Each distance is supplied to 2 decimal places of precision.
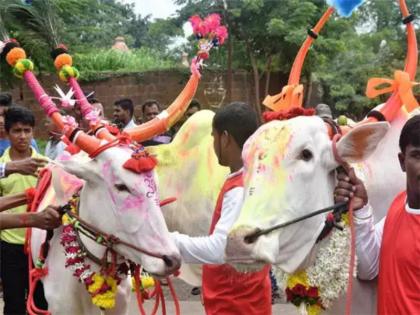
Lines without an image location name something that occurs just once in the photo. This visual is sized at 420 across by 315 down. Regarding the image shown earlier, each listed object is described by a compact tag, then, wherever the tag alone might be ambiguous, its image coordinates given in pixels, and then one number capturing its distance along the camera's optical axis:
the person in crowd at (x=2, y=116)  5.86
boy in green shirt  4.33
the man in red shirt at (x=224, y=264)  2.94
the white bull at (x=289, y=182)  2.24
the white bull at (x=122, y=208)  2.94
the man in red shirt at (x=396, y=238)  2.23
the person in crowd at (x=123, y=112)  7.22
